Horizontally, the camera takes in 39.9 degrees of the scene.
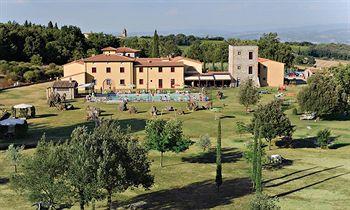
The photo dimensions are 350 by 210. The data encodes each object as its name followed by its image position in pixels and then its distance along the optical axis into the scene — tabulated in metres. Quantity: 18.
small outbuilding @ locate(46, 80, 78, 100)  67.44
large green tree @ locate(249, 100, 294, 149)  41.34
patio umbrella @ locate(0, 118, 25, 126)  45.25
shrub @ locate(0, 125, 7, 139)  45.06
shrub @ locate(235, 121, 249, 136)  46.74
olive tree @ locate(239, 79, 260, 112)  58.06
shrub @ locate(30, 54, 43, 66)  103.43
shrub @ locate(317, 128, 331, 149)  43.41
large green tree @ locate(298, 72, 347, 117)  54.47
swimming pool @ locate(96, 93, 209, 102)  67.44
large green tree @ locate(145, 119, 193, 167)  36.66
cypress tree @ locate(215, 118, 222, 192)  31.11
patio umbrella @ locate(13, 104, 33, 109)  53.44
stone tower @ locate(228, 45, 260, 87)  83.75
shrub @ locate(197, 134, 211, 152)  41.03
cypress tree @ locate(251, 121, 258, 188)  30.27
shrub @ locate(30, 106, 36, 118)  55.00
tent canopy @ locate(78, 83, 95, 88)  73.26
